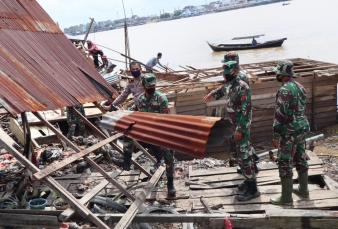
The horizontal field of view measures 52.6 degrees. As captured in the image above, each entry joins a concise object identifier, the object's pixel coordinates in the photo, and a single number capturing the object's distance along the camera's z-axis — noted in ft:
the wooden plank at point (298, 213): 14.56
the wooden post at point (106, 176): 16.21
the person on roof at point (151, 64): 49.88
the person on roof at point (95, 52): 56.85
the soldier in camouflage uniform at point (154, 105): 17.99
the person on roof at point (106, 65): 52.65
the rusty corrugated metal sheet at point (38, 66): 14.76
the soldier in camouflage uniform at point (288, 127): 15.79
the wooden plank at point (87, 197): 12.59
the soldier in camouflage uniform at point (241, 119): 17.10
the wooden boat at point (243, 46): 114.52
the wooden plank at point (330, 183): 18.50
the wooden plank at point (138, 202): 13.94
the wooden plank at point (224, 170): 21.39
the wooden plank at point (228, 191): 18.49
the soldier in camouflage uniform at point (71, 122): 29.73
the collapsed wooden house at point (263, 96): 37.55
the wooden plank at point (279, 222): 14.49
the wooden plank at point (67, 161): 12.59
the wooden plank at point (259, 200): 17.22
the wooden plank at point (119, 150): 20.31
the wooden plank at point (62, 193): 12.45
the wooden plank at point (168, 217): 14.60
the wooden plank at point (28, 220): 13.50
